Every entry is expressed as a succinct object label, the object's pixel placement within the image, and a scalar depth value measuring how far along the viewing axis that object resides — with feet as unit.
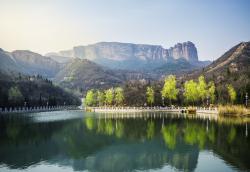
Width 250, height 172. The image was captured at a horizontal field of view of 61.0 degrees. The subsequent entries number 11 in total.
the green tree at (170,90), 211.91
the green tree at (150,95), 222.26
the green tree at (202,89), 196.58
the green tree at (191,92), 198.52
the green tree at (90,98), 301.86
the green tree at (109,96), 257.92
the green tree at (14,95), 232.05
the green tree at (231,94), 173.93
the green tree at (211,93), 194.82
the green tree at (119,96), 251.40
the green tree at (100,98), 280.69
